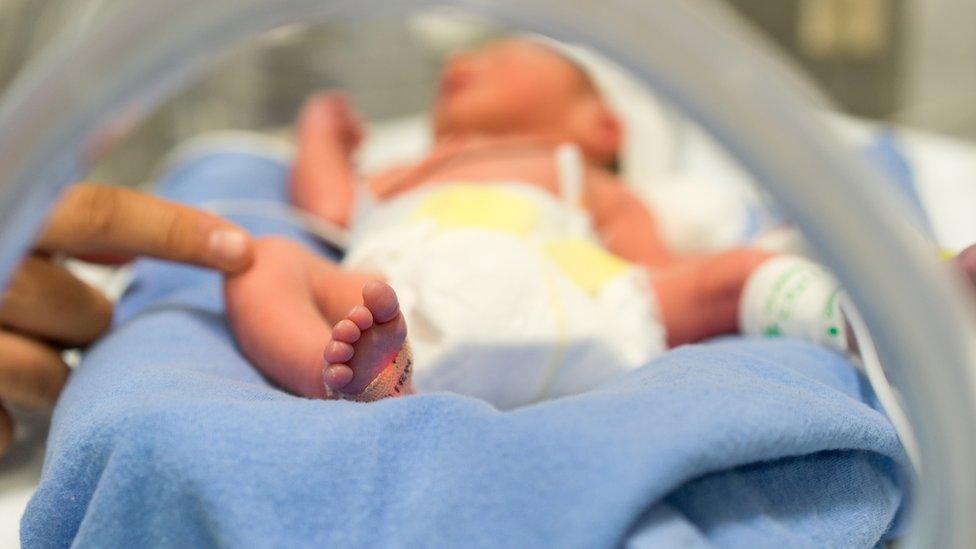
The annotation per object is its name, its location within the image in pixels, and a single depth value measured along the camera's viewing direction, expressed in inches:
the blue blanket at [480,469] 19.4
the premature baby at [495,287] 25.7
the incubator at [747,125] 14.7
